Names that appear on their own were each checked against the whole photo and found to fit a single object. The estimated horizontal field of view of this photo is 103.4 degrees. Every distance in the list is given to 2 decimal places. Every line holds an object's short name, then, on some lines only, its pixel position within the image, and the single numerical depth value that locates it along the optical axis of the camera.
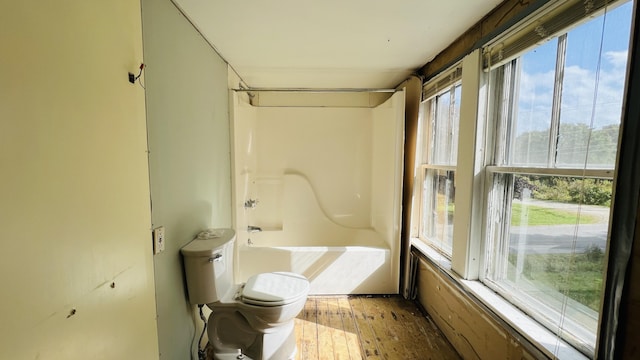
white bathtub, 2.47
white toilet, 1.50
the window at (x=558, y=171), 0.96
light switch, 1.19
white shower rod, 2.32
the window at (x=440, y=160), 2.02
